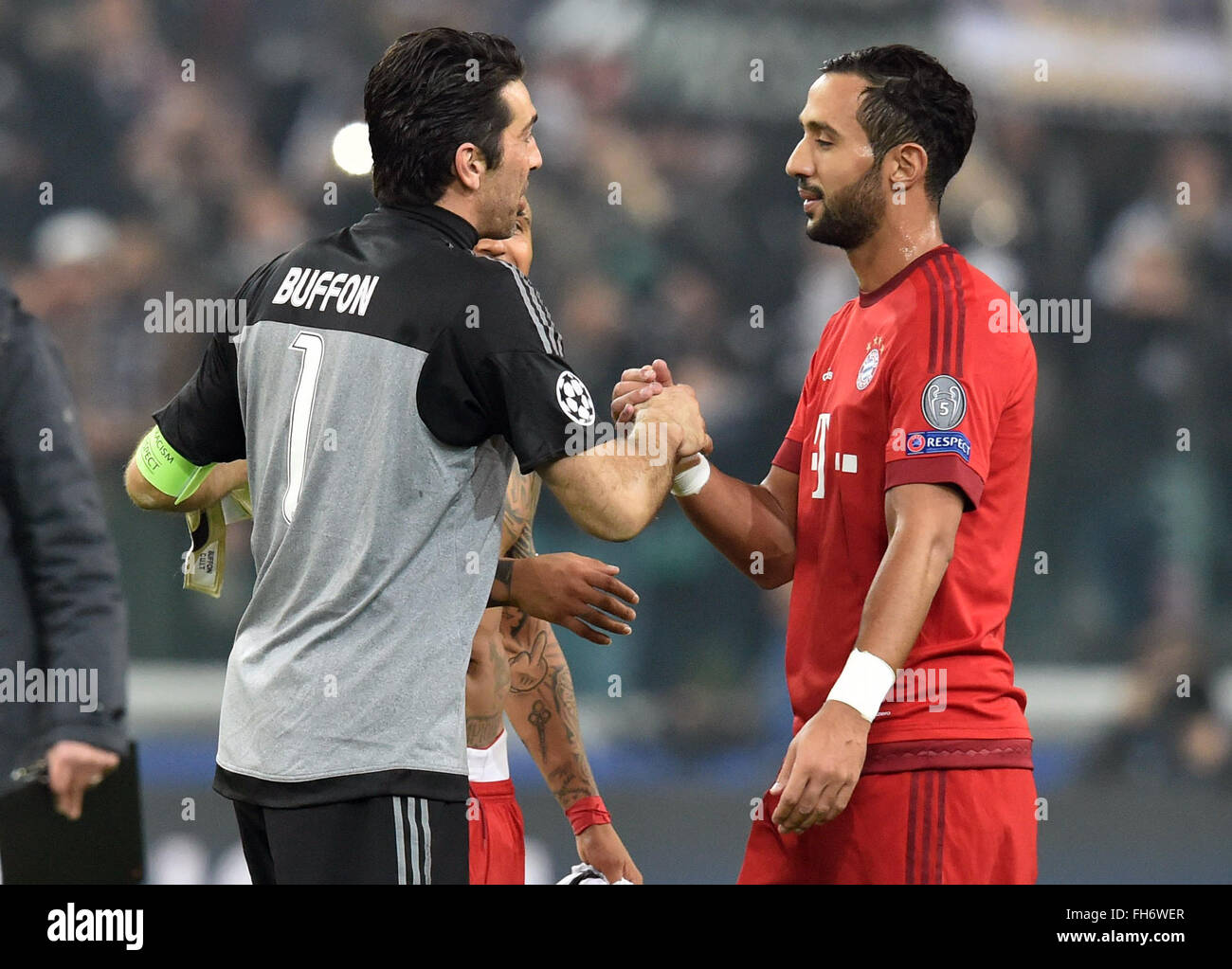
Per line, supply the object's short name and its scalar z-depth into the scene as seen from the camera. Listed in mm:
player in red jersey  4785
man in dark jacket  6797
